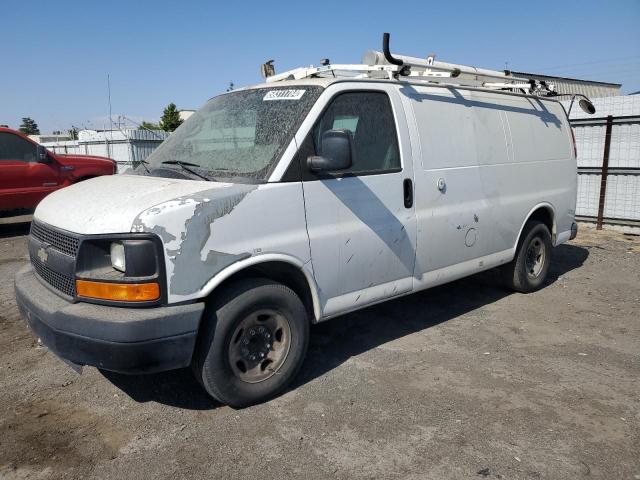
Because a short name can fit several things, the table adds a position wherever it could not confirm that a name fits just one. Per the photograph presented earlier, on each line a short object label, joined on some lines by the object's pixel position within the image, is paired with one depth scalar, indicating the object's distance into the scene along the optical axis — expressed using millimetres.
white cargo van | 2955
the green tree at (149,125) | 52981
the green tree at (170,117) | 41269
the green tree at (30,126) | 89300
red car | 9523
